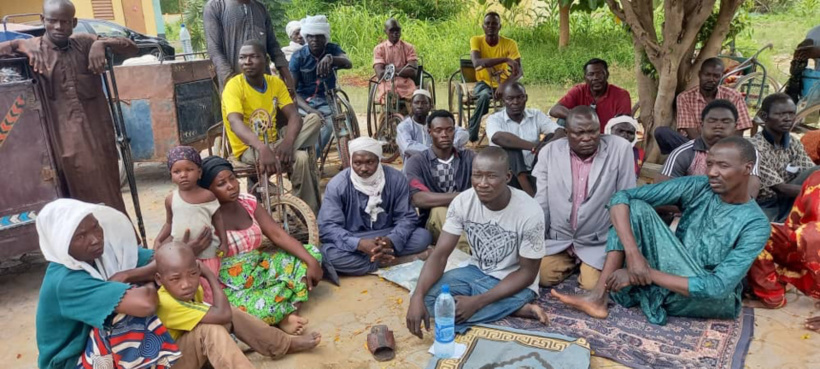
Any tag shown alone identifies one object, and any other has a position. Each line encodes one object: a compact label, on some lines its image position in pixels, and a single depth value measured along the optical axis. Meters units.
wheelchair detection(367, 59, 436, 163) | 6.82
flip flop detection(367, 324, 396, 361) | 2.99
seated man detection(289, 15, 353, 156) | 5.84
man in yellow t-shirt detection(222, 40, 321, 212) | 4.19
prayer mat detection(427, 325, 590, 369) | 2.78
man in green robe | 2.95
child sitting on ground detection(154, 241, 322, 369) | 2.41
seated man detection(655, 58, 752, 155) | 4.97
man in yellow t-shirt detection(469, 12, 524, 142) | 7.01
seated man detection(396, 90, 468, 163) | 5.30
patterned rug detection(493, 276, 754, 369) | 2.86
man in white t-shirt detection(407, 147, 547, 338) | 3.04
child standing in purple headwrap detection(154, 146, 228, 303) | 3.10
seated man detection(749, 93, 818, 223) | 3.94
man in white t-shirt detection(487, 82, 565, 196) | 4.91
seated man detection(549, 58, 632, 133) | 5.17
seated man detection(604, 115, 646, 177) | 4.46
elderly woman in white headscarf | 2.26
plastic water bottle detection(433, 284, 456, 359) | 2.87
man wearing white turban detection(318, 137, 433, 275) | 3.96
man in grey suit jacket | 3.58
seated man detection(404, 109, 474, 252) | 4.30
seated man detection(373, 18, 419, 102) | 6.99
